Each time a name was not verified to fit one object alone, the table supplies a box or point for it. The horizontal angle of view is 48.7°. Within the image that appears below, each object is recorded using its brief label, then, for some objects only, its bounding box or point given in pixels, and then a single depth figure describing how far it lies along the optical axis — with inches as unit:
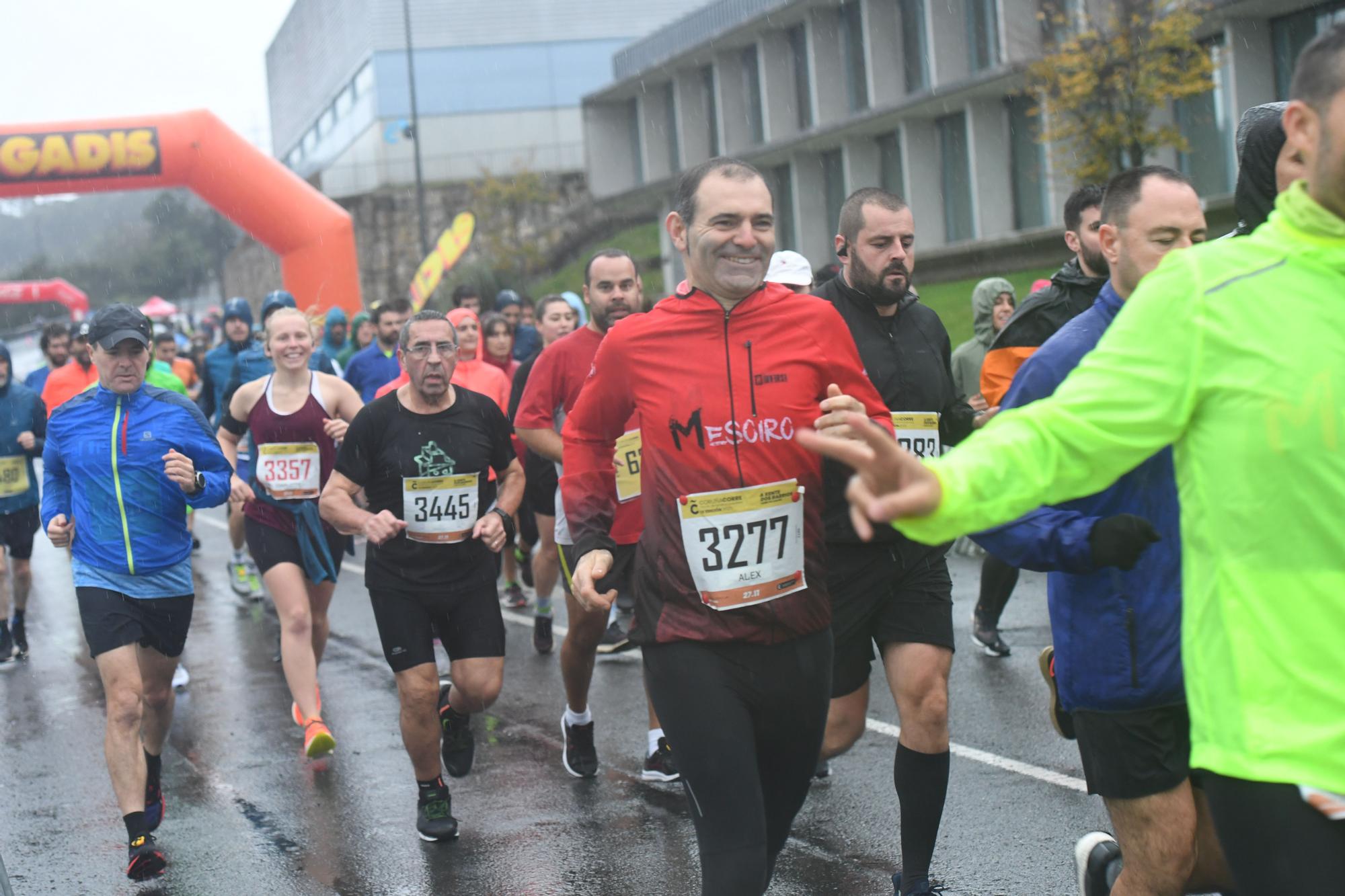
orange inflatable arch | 893.8
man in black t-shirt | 227.0
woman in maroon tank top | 280.4
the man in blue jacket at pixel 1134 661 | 128.0
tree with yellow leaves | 834.2
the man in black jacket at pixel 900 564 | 179.9
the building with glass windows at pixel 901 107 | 959.0
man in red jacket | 142.0
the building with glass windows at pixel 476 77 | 2058.3
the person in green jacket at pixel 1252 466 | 86.9
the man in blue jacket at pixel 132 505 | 231.8
